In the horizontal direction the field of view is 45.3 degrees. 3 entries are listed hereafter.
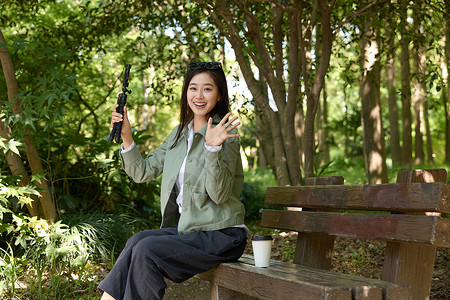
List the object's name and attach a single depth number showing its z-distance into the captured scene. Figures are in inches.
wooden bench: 90.4
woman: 111.0
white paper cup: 110.2
